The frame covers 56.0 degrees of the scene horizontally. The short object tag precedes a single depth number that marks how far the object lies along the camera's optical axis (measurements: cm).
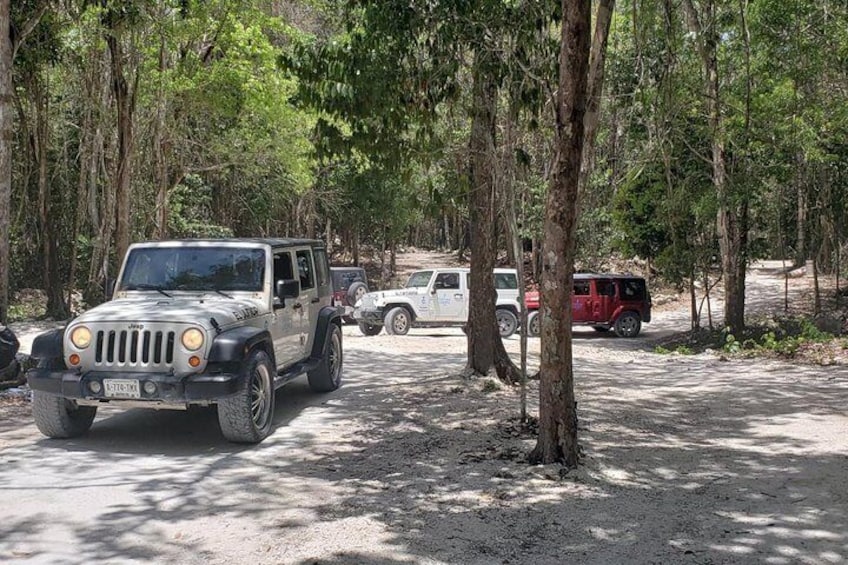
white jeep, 2038
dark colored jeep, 2330
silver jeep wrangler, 695
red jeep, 2256
